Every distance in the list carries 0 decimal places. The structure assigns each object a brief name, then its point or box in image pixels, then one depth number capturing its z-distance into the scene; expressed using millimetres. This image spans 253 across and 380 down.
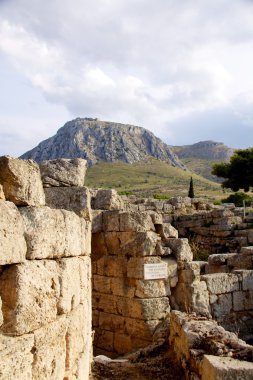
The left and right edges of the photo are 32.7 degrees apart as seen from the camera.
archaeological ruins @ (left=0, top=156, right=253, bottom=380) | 3516
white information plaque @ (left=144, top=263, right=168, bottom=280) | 9125
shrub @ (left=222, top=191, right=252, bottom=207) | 32594
